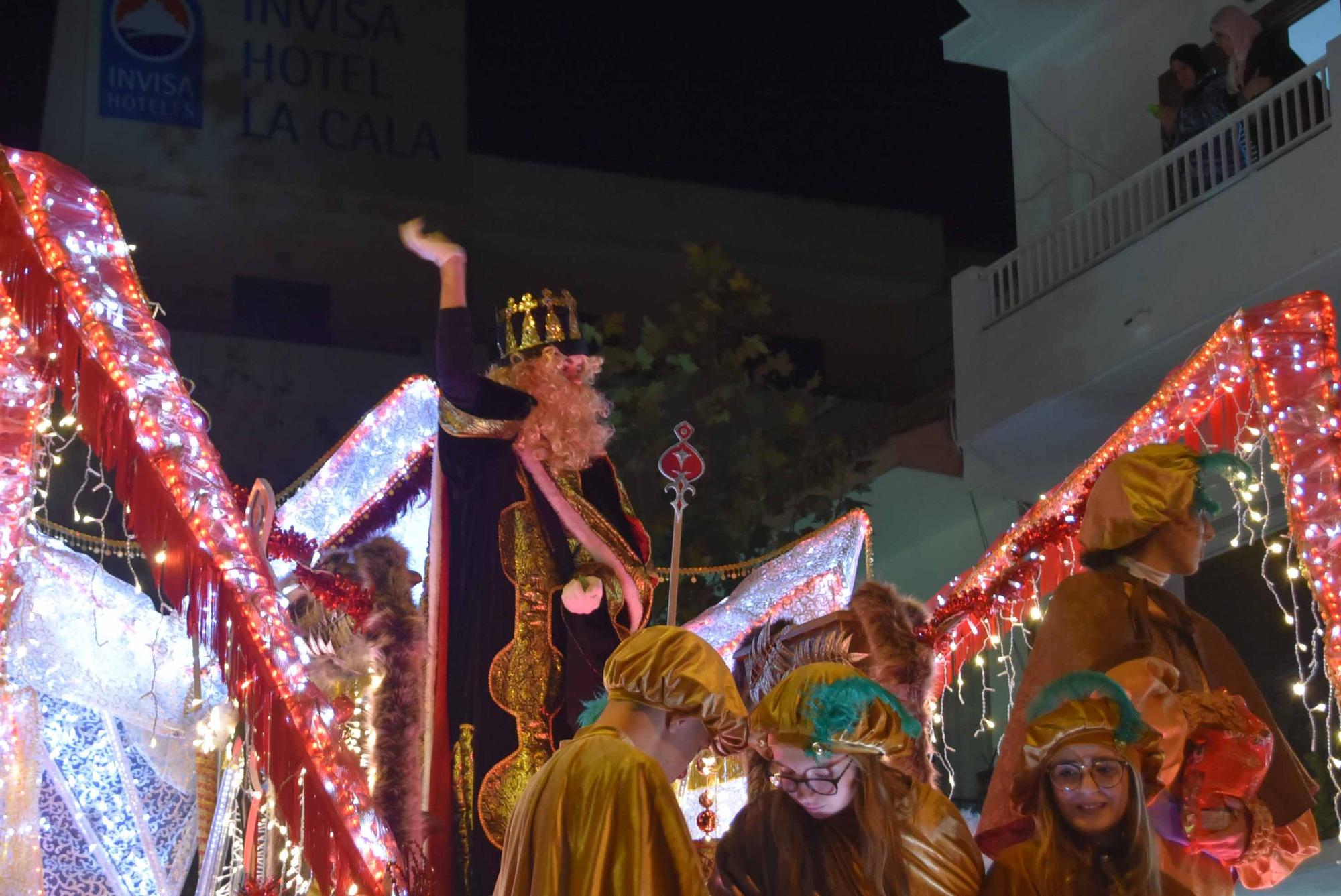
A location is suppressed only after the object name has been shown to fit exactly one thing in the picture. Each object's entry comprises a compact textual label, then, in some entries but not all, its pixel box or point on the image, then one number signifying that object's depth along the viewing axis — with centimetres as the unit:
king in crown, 625
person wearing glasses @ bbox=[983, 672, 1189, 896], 403
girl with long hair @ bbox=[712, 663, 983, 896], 403
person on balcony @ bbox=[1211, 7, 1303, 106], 1044
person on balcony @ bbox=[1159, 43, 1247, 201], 1077
